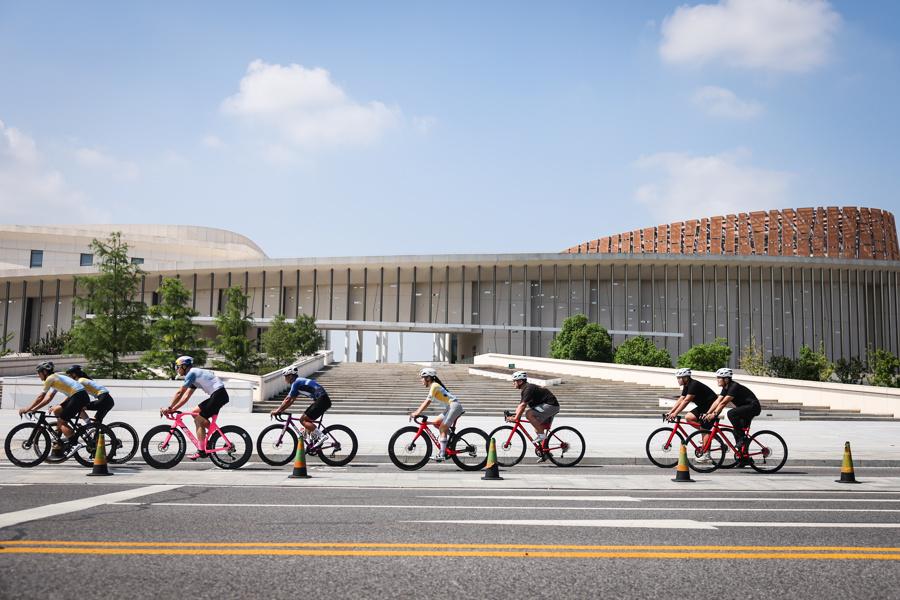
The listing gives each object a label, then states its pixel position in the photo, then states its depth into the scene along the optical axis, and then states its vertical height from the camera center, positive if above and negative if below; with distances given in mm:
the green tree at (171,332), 30578 +906
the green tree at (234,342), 33000 +544
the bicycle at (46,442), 12531 -1531
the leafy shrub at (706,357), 43181 +127
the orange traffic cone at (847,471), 11242 -1662
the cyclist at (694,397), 12758 -652
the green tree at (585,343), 43969 +882
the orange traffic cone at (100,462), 11328 -1662
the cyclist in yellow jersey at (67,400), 12344 -763
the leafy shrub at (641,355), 41406 +219
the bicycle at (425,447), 12602 -1542
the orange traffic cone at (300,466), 11539 -1721
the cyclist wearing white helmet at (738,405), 12553 -762
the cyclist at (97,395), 12539 -719
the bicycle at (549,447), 13420 -1610
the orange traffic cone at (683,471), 11398 -1715
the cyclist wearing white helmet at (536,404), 13016 -814
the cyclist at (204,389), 12180 -609
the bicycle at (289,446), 12984 -1603
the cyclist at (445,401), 12344 -789
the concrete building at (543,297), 59875 +5040
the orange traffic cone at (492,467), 11492 -1700
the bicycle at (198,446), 12416 -1545
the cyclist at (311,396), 12359 -729
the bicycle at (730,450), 12823 -1572
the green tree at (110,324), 28438 +1125
